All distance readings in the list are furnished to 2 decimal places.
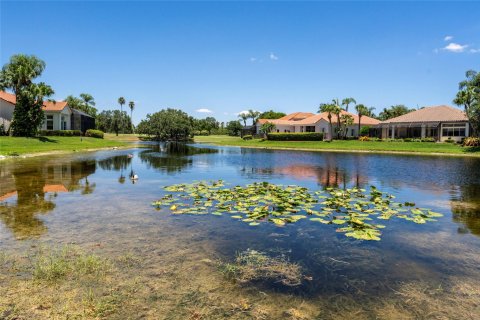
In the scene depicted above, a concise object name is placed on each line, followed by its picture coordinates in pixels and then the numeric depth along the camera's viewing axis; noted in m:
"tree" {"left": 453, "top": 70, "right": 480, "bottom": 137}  50.12
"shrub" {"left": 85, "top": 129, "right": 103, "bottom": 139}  75.31
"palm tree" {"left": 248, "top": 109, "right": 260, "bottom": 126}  113.06
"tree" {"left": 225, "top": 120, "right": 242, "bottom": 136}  133.82
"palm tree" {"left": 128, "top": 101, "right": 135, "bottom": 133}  161.50
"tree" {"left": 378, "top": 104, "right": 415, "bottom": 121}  98.70
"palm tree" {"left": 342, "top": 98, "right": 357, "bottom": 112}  73.75
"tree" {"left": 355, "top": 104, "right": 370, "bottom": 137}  76.09
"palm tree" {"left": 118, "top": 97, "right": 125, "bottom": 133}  156.50
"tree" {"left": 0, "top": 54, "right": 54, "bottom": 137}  50.03
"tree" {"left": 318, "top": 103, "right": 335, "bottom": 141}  73.62
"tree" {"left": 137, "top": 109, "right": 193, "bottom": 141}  104.69
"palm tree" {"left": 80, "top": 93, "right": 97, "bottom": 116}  112.56
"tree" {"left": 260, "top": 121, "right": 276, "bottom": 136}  88.19
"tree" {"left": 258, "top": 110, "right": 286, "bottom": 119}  139.25
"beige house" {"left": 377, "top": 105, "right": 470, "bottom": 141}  60.44
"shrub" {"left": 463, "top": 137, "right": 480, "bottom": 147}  49.77
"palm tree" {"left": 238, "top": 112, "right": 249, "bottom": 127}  116.31
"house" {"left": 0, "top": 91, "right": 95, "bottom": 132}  56.81
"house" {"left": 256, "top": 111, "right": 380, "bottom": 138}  84.38
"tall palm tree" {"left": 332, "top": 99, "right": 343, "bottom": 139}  73.29
